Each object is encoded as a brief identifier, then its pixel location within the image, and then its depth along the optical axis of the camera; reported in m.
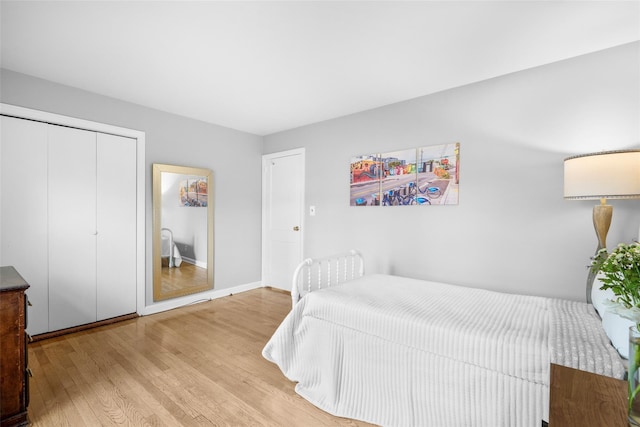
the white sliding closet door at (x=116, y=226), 3.02
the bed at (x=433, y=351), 1.34
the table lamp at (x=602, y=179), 1.65
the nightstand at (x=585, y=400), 0.73
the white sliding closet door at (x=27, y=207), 2.49
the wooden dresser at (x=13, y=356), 1.56
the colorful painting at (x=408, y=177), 2.78
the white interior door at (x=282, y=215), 4.13
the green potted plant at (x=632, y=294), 0.74
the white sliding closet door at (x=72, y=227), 2.74
